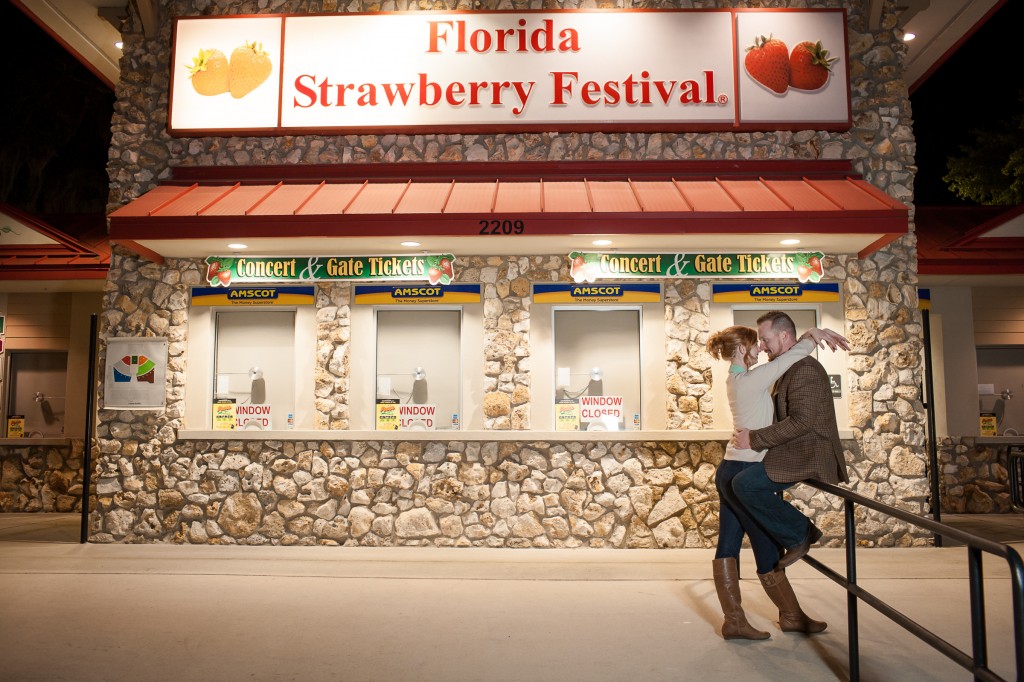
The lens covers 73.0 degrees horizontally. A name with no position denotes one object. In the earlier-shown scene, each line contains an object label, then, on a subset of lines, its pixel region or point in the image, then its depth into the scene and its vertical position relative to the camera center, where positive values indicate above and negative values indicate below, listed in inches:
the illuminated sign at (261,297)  328.5 +51.3
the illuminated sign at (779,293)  320.5 +51.5
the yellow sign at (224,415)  328.8 -4.8
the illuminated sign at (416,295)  323.6 +51.3
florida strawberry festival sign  329.7 +158.6
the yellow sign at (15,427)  434.0 -13.7
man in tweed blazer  178.9 -13.5
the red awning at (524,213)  285.4 +79.4
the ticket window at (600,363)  320.8 +19.5
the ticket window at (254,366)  326.6 +18.7
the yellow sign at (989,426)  422.0 -13.1
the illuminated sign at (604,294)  319.9 +51.0
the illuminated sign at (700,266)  316.2 +63.5
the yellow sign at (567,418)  317.7 -6.1
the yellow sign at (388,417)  322.0 -5.6
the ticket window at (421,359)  328.5 +21.8
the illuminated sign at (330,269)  321.7 +63.4
